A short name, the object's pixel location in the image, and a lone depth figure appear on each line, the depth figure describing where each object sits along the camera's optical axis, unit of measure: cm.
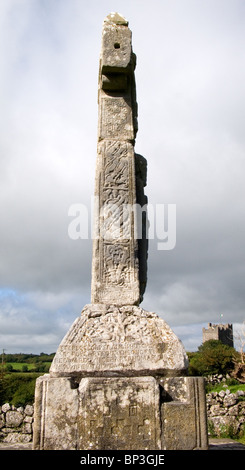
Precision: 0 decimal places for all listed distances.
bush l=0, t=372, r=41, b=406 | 1261
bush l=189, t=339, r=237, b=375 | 2467
